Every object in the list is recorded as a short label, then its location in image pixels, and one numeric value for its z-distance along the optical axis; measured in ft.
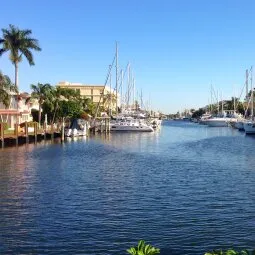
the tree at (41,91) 212.08
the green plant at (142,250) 21.20
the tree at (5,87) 160.74
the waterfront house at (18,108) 177.99
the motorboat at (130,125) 258.86
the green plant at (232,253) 21.32
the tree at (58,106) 220.35
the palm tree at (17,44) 194.97
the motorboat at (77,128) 204.66
